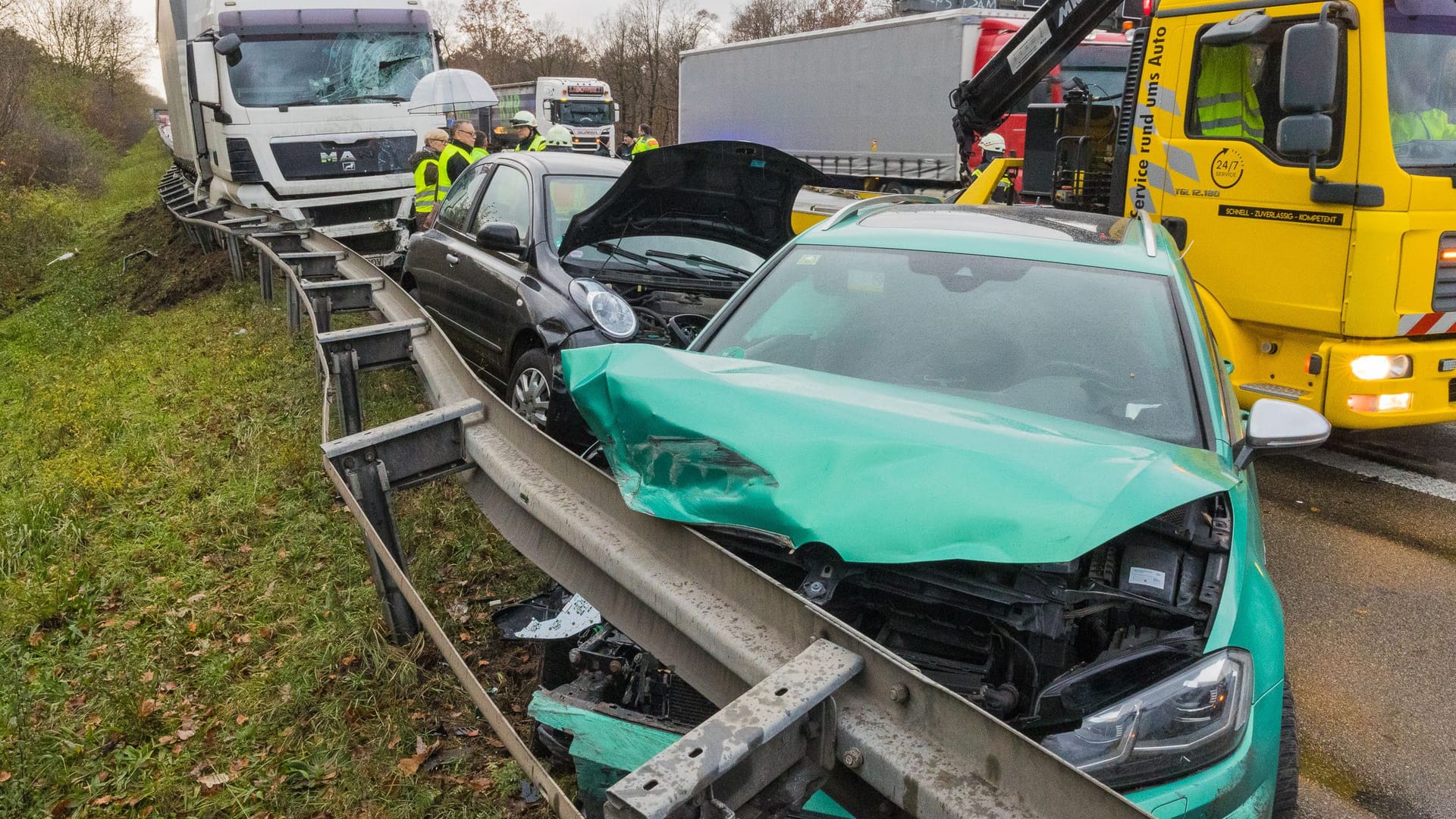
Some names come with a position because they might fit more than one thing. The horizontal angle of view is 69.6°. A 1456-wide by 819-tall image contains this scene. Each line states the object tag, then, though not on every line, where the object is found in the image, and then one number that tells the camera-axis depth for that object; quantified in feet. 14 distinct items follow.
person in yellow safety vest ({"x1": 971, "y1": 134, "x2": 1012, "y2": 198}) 32.71
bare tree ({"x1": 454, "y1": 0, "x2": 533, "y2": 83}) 182.60
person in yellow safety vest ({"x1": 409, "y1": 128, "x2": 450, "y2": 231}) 32.17
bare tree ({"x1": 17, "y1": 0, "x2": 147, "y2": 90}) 132.26
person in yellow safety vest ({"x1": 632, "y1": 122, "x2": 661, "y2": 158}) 59.81
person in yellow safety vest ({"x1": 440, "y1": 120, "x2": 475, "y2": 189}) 31.07
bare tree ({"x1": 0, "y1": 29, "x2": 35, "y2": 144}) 66.39
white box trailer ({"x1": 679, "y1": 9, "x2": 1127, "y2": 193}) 47.50
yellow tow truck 17.75
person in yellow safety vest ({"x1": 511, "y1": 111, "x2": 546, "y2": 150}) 40.96
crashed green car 7.50
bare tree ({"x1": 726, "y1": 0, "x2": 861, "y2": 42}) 156.35
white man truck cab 40.45
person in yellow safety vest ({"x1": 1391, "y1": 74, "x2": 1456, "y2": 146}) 17.90
